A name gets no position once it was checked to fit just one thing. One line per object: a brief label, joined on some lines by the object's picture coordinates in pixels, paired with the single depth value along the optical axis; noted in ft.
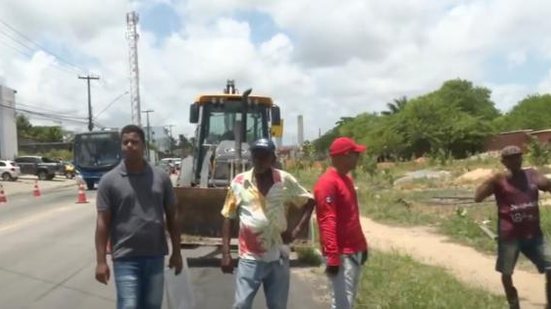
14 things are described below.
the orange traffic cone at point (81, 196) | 92.15
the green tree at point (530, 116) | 286.05
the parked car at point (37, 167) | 193.36
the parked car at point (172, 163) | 190.02
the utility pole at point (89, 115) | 240.32
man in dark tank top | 23.44
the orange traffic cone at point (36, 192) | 112.82
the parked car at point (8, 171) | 175.83
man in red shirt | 18.10
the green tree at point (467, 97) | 310.04
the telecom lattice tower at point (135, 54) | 258.98
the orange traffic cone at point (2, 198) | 99.86
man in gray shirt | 16.83
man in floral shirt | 18.22
